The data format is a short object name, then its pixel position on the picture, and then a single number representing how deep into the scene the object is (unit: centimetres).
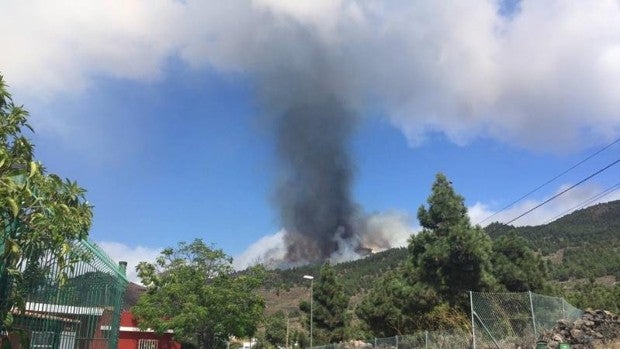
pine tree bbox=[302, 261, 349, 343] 4581
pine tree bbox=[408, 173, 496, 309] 2005
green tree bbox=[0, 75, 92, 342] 393
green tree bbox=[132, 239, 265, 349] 3469
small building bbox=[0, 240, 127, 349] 508
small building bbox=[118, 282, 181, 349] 3881
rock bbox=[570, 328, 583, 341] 1548
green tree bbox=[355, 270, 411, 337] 3318
